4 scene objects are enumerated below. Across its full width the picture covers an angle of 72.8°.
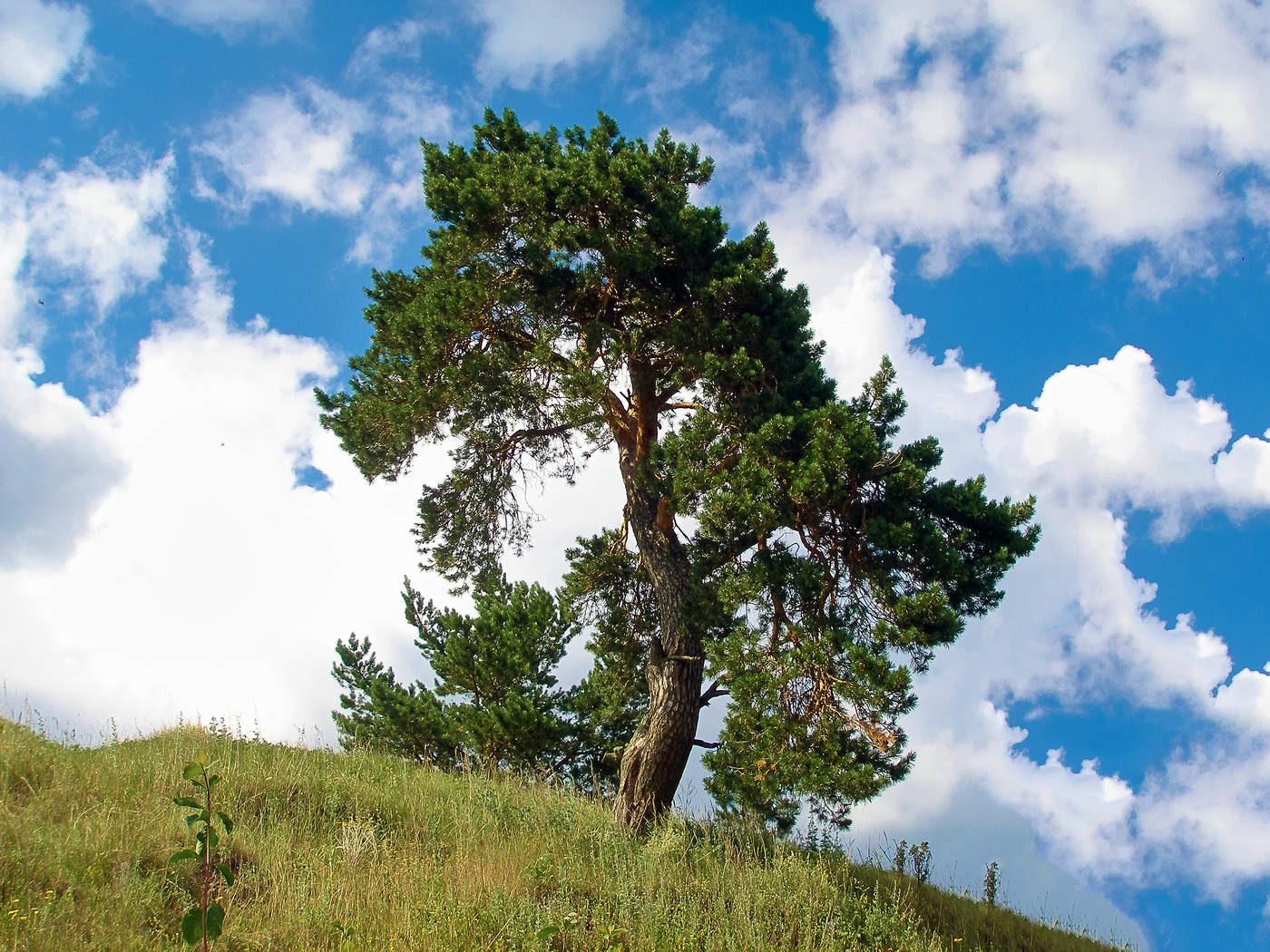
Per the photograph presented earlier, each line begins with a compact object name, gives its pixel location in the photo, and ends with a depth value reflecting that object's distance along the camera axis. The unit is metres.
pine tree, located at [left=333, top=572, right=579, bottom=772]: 14.53
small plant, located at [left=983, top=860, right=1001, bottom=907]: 12.63
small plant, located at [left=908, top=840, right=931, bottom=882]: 12.02
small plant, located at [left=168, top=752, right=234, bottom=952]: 4.10
